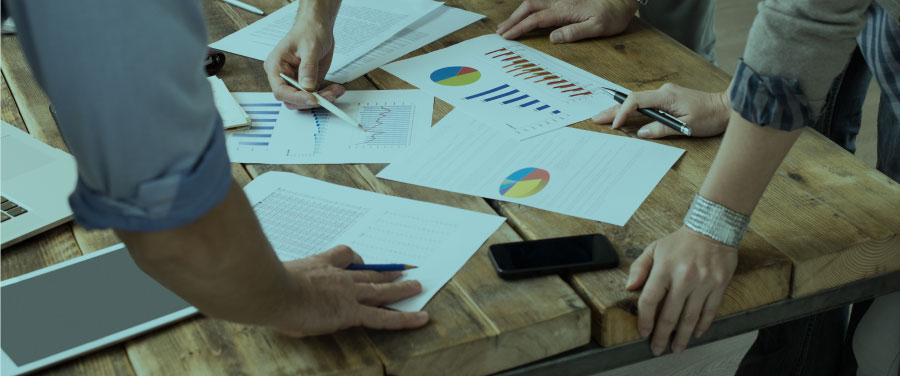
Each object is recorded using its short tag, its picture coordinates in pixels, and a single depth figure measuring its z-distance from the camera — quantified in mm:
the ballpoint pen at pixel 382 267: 937
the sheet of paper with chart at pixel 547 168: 1104
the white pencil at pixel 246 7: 1766
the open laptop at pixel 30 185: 1048
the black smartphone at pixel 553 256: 958
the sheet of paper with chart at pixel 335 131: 1231
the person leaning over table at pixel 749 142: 909
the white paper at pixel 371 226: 990
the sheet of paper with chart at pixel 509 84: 1312
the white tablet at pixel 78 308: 854
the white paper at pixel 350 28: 1578
